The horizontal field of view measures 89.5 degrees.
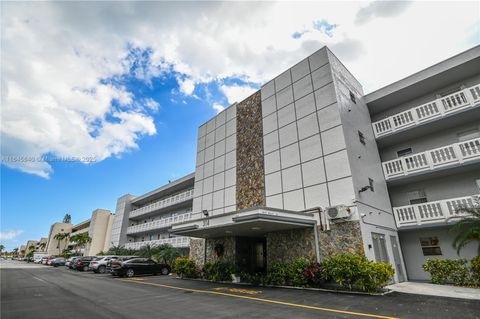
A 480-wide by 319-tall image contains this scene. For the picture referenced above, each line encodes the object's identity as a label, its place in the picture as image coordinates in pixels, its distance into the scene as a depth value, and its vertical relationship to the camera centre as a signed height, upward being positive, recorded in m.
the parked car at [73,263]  29.05 -1.23
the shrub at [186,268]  18.66 -1.22
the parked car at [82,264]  27.83 -1.25
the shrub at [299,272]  11.94 -1.02
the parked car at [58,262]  39.00 -1.43
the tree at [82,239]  51.47 +2.75
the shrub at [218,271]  15.86 -1.23
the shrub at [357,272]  9.93 -0.88
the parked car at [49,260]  43.17 -1.26
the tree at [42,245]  99.39 +2.90
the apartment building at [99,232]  50.02 +4.06
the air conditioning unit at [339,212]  12.05 +1.82
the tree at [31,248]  113.75 +2.13
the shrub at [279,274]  12.70 -1.19
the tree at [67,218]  124.62 +16.61
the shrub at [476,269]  10.94 -0.85
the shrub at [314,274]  11.52 -1.07
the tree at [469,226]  10.85 +1.00
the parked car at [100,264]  24.61 -1.15
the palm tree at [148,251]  26.61 +0.07
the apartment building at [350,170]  12.77 +4.52
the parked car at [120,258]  21.71 -0.52
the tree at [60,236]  70.91 +4.56
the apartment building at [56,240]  80.02 +3.86
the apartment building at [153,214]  30.72 +5.52
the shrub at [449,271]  11.53 -1.01
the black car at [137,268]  19.25 -1.26
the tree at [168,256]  23.51 -0.40
